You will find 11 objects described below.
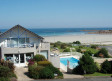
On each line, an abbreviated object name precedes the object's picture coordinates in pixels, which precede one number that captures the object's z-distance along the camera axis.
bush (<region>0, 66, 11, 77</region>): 15.41
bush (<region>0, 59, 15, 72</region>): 17.25
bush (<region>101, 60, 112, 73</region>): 20.59
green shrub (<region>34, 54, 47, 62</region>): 21.38
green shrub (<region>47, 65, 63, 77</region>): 17.72
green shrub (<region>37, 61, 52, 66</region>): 19.70
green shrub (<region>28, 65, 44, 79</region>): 16.88
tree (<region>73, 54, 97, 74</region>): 19.70
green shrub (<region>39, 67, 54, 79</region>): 16.72
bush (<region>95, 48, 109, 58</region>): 32.81
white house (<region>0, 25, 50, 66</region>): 21.77
